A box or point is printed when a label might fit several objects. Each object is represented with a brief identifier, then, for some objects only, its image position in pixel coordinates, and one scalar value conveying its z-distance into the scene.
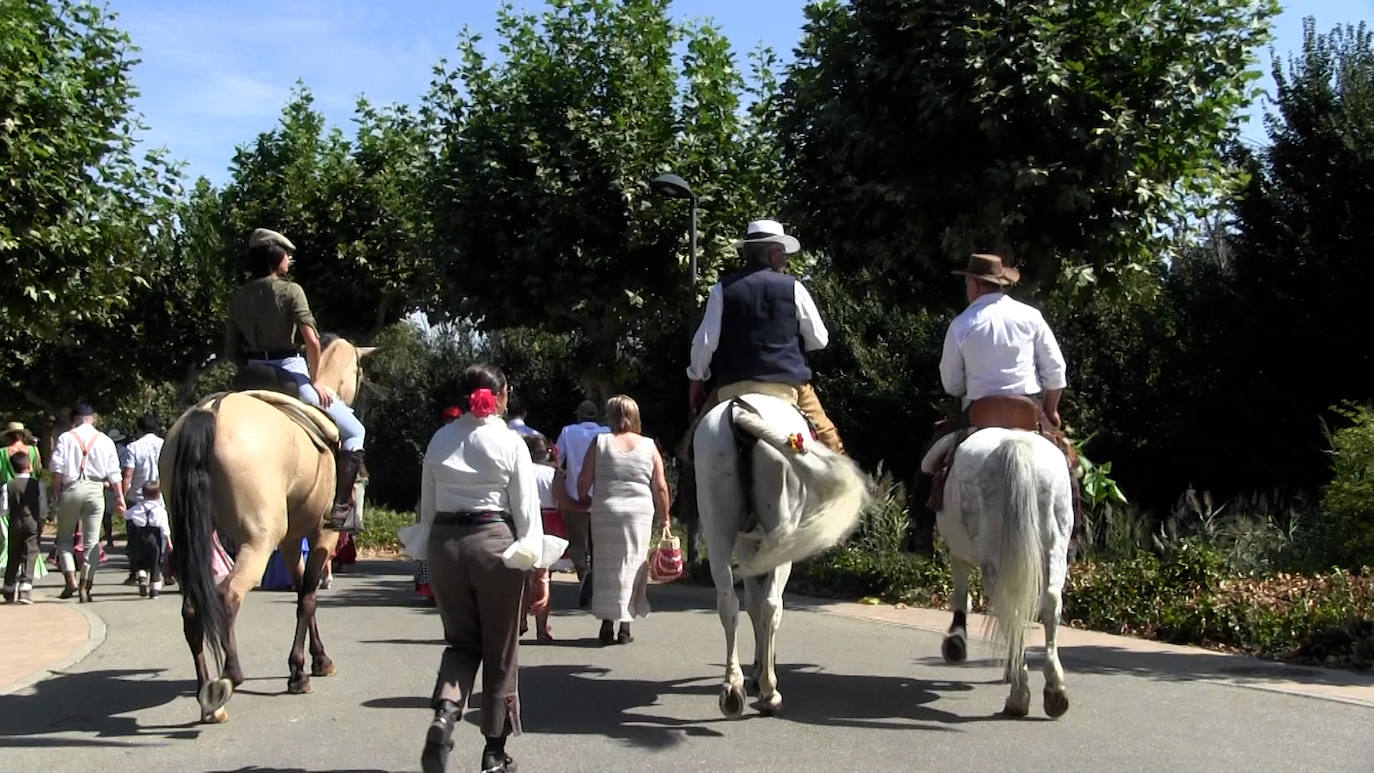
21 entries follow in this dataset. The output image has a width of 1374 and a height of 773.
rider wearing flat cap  8.92
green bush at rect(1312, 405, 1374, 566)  11.42
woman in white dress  10.91
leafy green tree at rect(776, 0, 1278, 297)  12.76
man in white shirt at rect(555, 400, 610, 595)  12.23
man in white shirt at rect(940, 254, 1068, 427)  7.73
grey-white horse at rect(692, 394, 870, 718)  7.55
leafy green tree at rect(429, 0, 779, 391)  19.14
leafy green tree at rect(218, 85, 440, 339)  26.44
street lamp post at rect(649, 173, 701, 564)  16.12
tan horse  7.29
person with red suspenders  15.64
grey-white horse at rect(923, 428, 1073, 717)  7.05
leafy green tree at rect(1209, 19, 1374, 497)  16.38
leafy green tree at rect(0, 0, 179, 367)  14.12
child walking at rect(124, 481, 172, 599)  16.39
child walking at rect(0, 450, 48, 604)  15.86
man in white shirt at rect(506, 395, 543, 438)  12.09
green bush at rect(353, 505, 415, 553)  24.19
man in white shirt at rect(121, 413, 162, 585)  17.02
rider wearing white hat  8.05
